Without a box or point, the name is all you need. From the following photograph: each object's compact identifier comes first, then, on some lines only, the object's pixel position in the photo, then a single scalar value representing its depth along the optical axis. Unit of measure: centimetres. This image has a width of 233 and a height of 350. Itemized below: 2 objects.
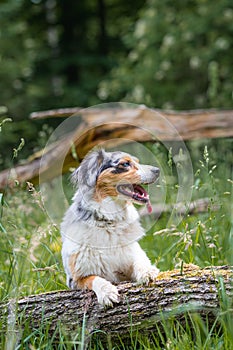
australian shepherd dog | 597
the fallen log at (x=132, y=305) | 534
